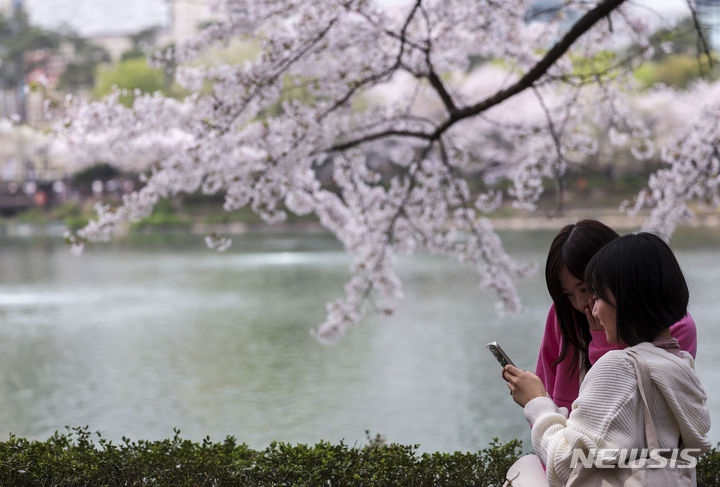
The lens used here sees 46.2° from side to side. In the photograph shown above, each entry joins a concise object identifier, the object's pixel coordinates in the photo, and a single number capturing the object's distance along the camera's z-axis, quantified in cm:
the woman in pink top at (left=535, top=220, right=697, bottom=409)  192
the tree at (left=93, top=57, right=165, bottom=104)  4444
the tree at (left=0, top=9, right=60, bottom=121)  5316
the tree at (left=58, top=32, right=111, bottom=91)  4903
